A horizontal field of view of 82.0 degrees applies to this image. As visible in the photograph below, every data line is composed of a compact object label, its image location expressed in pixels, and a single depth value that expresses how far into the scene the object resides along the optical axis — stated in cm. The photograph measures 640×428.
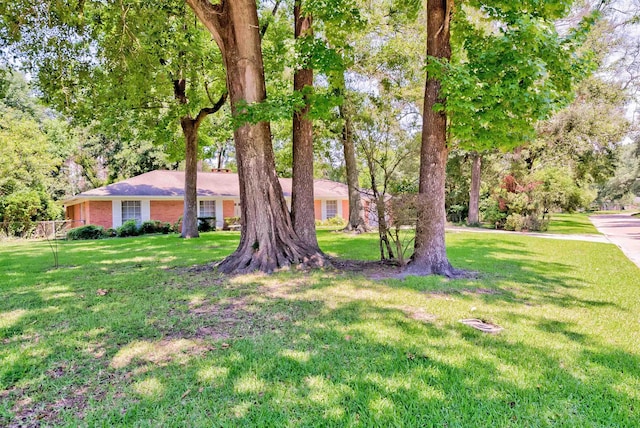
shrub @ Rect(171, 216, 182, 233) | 2050
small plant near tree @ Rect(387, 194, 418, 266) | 695
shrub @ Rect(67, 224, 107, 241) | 1708
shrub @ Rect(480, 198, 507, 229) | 2127
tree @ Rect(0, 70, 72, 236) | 1898
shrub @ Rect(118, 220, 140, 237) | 1858
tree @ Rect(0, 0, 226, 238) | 872
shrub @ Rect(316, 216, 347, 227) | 2603
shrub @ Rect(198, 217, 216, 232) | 2147
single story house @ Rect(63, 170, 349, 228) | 2028
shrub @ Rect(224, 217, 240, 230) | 2306
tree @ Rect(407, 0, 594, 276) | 566
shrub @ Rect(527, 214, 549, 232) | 1961
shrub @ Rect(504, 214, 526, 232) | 1967
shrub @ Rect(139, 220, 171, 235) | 1944
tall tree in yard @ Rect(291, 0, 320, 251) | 861
